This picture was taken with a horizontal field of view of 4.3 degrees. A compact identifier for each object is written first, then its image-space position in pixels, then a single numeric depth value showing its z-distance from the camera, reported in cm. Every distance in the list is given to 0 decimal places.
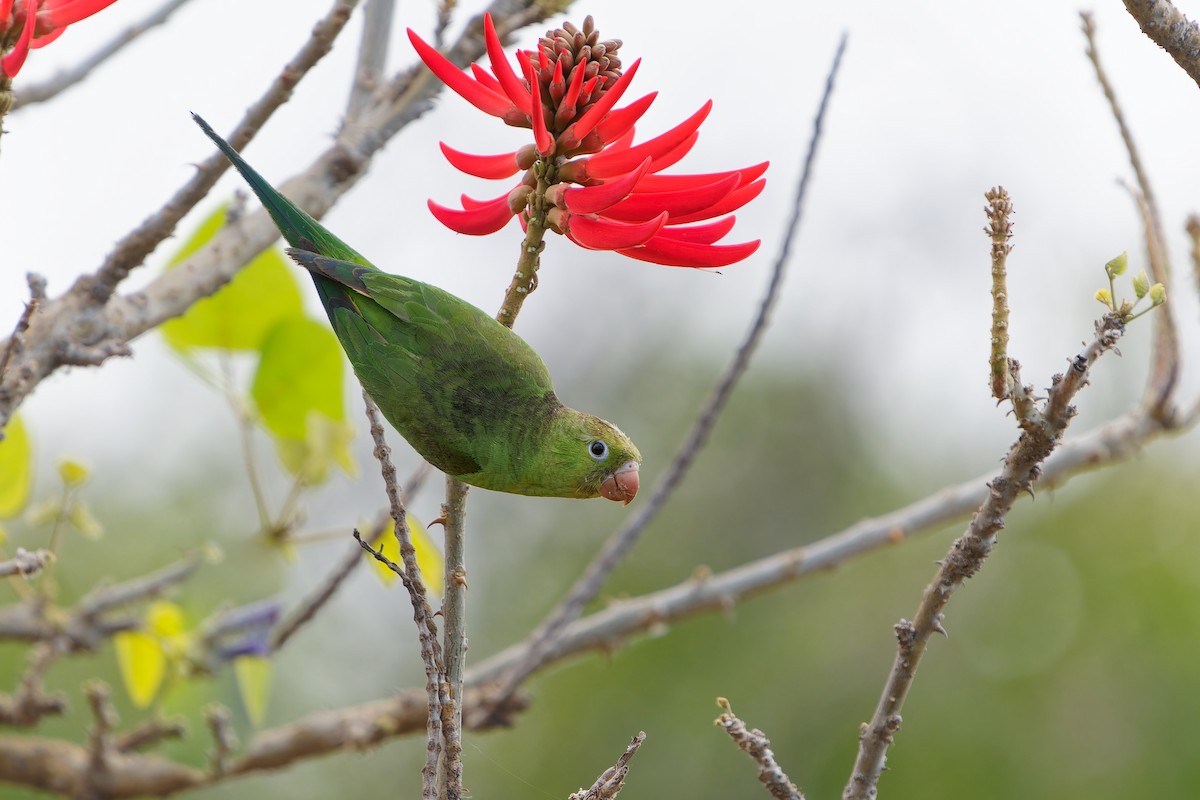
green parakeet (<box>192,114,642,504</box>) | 570
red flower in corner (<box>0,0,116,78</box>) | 563
